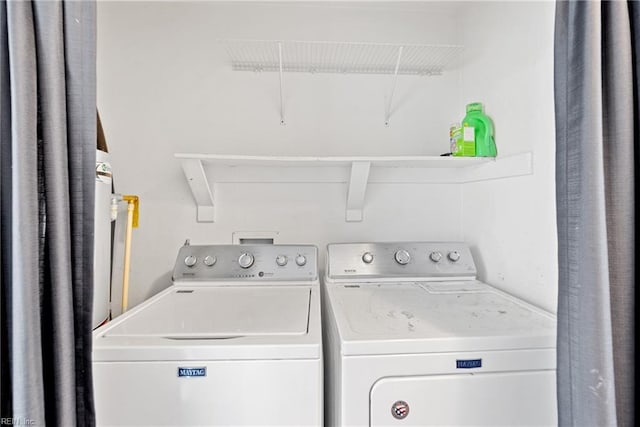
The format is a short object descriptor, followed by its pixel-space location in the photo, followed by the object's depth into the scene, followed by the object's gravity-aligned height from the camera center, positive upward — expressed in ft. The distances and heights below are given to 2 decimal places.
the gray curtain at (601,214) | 2.20 -0.08
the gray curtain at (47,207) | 2.02 +0.07
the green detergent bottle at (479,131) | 5.18 +1.29
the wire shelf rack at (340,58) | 5.90 +2.97
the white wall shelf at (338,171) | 5.15 +0.75
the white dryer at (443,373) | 2.90 -1.58
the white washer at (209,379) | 2.85 -1.53
